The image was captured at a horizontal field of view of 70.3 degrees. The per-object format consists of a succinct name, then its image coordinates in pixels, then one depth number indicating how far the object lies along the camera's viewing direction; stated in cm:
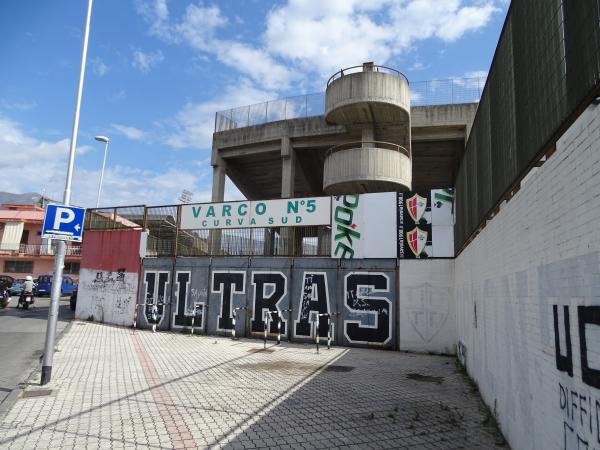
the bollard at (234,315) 1588
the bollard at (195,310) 1634
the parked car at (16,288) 3288
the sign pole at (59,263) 786
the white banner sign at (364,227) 1429
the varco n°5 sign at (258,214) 1550
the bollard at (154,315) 1688
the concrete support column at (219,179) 2685
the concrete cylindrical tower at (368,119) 1933
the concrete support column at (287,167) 2486
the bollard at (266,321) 1375
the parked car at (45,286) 3401
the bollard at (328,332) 1355
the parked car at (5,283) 2334
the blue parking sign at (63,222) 828
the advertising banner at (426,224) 1363
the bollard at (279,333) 1409
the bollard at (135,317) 1720
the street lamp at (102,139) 2833
